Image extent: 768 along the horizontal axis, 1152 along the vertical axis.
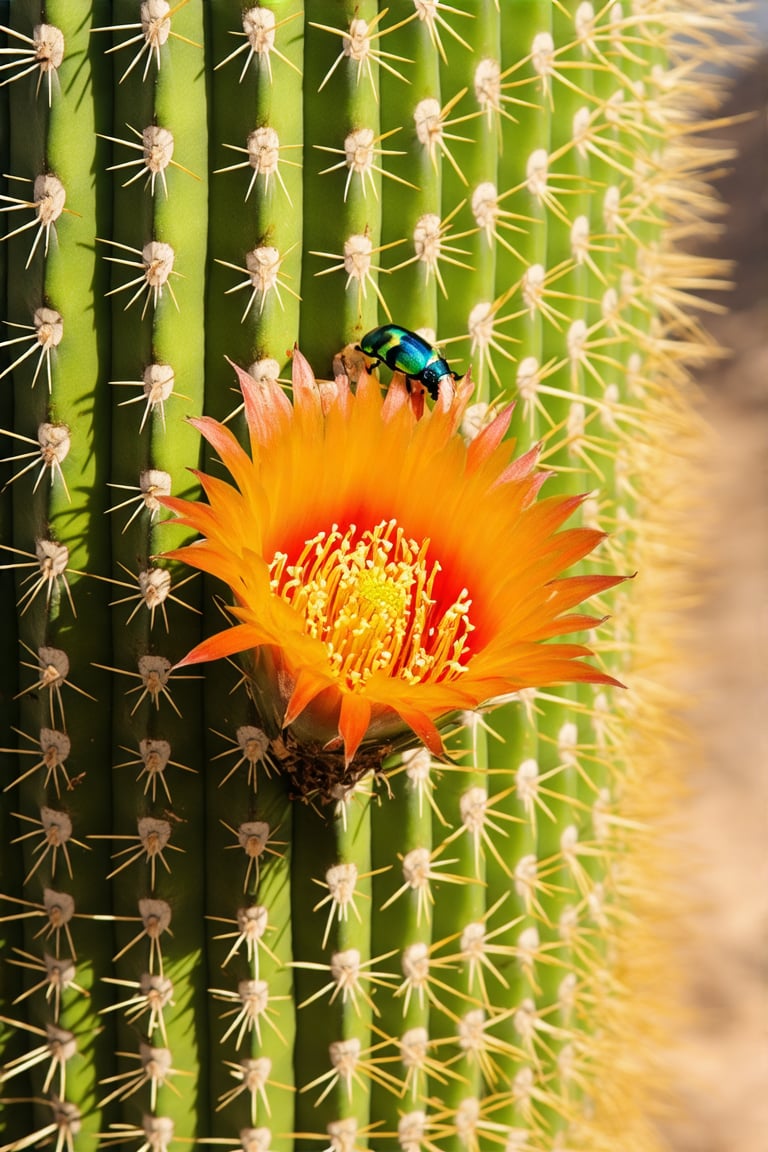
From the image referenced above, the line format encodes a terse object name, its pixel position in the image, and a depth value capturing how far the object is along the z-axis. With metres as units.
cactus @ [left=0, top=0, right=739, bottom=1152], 0.71
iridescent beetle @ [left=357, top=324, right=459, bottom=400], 0.71
